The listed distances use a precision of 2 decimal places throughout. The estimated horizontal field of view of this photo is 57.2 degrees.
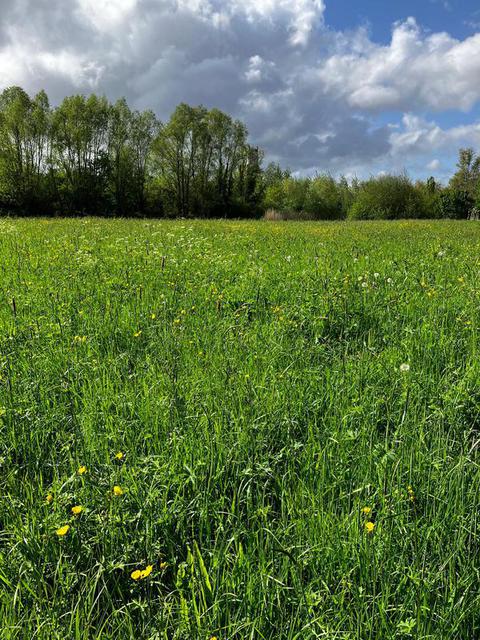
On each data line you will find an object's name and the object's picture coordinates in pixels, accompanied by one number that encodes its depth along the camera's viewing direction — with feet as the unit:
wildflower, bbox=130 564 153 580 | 5.67
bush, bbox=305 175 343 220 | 204.44
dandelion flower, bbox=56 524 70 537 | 6.17
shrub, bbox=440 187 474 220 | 205.87
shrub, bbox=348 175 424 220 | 197.55
